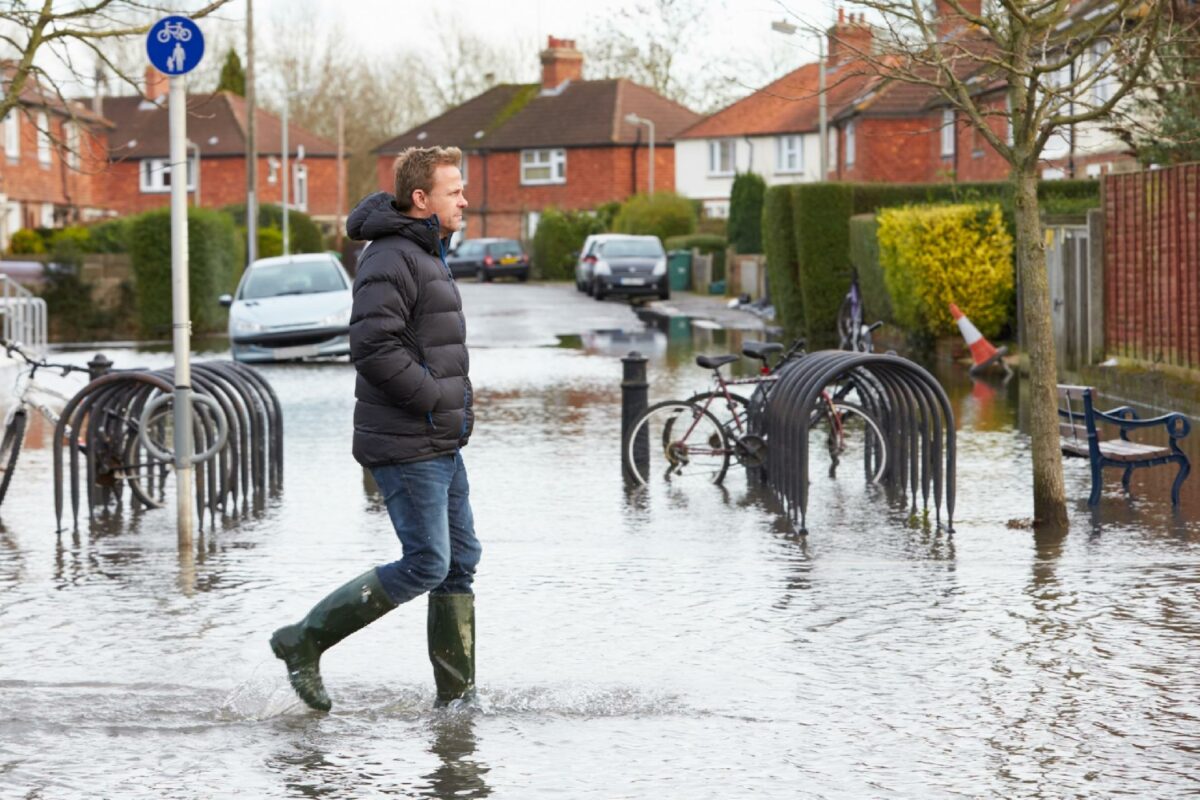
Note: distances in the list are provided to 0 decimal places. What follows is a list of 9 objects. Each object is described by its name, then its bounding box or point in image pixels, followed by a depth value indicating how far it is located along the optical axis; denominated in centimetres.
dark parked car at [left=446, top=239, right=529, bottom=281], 7044
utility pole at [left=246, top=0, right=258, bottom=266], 4506
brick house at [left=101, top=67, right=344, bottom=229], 8825
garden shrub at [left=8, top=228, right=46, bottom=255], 4609
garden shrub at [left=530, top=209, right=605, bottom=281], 7356
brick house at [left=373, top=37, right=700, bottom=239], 8550
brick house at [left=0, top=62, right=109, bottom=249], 5641
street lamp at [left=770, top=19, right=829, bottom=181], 3662
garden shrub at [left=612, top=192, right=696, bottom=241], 6606
